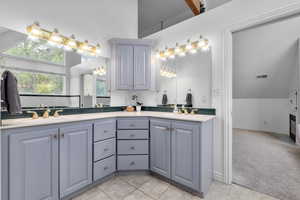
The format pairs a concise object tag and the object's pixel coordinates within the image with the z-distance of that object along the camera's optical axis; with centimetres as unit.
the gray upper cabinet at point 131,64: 240
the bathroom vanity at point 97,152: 117
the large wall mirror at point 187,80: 201
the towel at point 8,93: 126
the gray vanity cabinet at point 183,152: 152
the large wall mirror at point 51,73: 164
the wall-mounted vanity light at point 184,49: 201
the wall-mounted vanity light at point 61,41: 167
